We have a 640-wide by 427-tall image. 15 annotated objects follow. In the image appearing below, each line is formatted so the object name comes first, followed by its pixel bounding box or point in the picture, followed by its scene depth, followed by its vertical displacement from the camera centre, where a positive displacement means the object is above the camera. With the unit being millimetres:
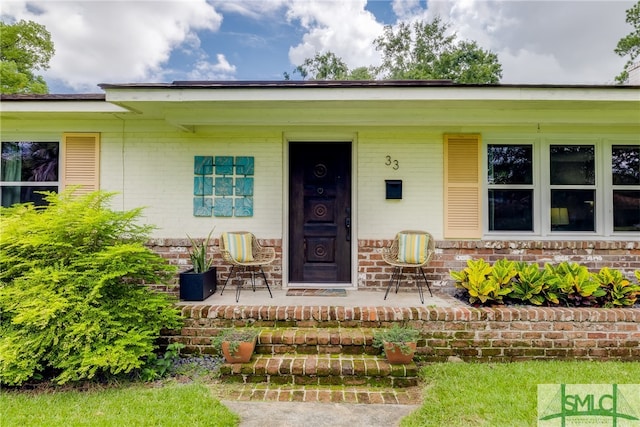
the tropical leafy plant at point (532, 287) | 3490 -702
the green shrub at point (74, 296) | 2691 -661
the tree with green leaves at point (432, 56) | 17219 +9059
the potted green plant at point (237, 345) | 2865 -1076
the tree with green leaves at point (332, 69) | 20047 +9085
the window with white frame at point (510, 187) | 4508 +445
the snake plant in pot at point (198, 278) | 3664 -660
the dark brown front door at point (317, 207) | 4605 +176
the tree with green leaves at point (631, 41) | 13258 +7151
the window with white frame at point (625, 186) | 4512 +464
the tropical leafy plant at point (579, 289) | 3469 -705
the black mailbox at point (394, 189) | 4398 +405
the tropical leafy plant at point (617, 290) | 3477 -723
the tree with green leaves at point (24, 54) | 13125 +7071
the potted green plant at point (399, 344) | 2828 -1049
